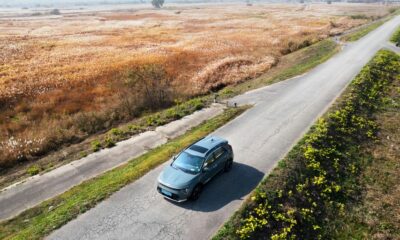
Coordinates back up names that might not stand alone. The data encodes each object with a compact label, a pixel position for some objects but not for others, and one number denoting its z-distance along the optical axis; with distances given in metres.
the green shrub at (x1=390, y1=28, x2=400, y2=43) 47.36
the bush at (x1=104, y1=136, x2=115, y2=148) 21.27
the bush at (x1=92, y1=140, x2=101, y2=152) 20.87
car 13.91
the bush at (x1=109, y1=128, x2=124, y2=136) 22.78
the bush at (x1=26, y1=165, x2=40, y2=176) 18.66
